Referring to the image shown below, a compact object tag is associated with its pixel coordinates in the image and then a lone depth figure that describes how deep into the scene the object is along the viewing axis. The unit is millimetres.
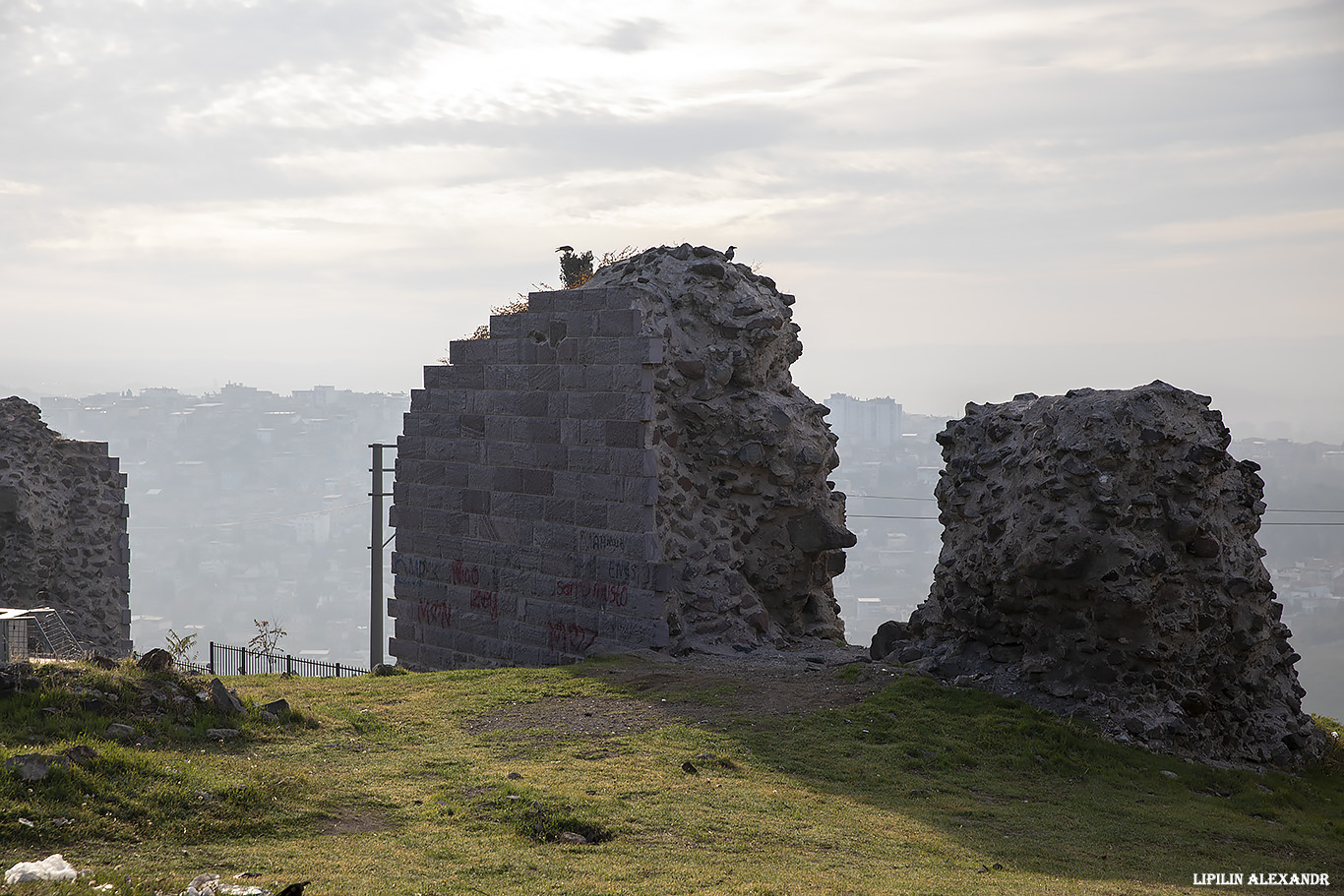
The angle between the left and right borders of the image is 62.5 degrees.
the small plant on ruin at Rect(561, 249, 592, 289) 17036
